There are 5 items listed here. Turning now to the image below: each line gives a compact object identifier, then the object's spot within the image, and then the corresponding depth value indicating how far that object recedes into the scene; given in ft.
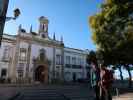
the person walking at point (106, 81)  12.33
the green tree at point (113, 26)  15.97
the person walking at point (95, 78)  13.37
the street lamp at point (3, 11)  12.44
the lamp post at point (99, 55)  40.07
